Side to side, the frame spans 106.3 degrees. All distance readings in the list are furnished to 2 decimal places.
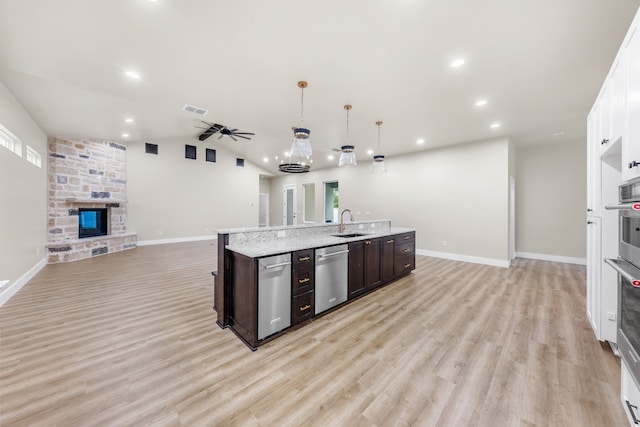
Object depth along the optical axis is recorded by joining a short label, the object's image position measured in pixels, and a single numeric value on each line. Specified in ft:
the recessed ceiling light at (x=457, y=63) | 8.59
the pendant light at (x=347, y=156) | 12.38
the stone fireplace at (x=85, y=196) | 18.92
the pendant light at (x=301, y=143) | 10.18
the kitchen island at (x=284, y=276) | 7.66
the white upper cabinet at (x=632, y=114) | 4.44
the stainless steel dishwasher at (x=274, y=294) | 7.57
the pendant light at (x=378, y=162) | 14.12
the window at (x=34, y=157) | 14.26
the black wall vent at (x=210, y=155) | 30.42
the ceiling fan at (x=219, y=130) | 21.80
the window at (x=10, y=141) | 10.68
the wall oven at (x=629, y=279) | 4.24
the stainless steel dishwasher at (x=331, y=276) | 9.50
